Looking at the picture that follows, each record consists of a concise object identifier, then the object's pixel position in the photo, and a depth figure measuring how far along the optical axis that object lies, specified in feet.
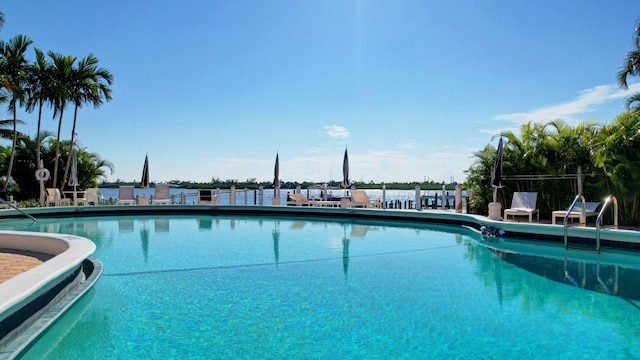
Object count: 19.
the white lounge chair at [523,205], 31.33
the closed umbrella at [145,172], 54.54
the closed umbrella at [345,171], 52.39
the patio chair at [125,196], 53.31
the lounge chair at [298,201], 50.44
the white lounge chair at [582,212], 27.71
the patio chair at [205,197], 52.70
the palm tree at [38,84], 53.26
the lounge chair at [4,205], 45.60
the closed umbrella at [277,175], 54.19
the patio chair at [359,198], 47.44
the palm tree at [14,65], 44.68
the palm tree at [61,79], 53.72
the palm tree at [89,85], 56.54
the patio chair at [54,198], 48.73
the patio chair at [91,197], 53.06
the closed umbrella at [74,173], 51.01
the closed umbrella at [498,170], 32.40
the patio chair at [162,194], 53.93
